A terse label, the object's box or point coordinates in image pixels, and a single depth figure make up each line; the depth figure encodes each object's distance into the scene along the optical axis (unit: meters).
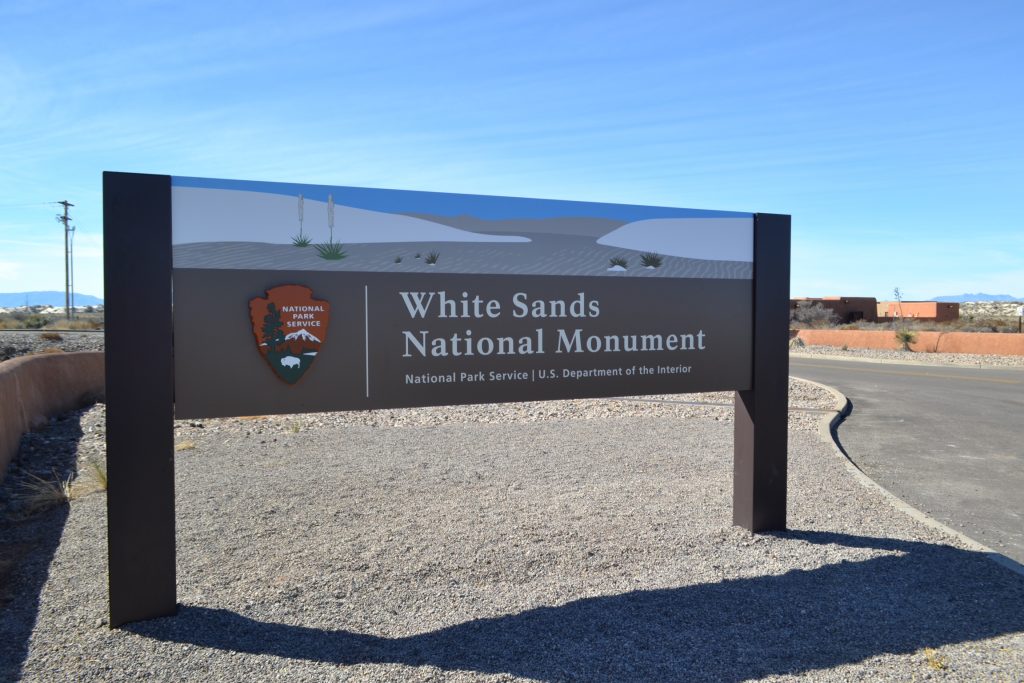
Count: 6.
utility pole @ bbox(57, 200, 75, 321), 66.44
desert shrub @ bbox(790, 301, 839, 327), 55.00
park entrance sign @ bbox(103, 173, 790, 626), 4.46
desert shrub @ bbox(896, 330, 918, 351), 31.92
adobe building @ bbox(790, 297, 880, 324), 60.00
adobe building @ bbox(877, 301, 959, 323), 56.75
